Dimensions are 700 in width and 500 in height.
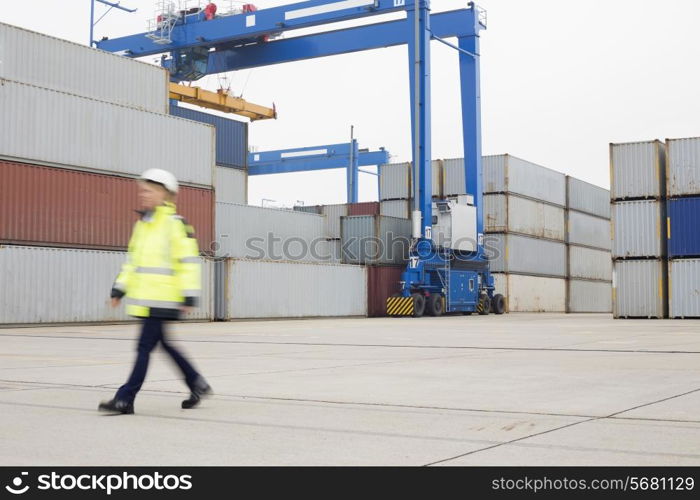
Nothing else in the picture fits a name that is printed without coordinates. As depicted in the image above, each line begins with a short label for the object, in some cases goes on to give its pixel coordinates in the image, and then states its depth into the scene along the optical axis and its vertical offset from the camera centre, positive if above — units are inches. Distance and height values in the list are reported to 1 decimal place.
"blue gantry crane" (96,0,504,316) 1360.7 +391.5
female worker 233.9 +2.8
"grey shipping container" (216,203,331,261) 1355.8 +90.5
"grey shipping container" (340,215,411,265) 1494.8 +83.3
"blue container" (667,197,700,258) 1218.0 +85.5
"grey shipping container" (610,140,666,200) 1257.4 +173.6
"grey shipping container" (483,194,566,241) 1662.2 +143.5
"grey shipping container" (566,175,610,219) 1925.4 +210.0
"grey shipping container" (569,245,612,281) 1942.7 +56.6
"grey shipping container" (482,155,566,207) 1665.8 +220.2
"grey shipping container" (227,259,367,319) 1153.8 -3.6
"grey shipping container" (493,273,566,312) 1688.0 -9.9
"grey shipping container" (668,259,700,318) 1214.9 -1.1
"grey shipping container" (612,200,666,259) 1258.0 +87.0
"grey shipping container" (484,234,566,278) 1680.6 +66.8
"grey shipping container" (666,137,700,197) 1212.5 +171.5
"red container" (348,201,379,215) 1883.6 +174.2
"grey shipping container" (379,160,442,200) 1724.9 +218.2
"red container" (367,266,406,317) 1444.4 +0.5
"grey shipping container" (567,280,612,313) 1951.3 -22.3
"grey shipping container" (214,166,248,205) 1598.8 +194.3
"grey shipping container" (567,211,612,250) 1930.7 +133.3
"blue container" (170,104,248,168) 1600.6 +287.7
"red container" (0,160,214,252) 914.1 +90.1
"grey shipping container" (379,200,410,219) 1740.9 +162.8
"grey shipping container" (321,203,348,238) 1835.9 +161.4
